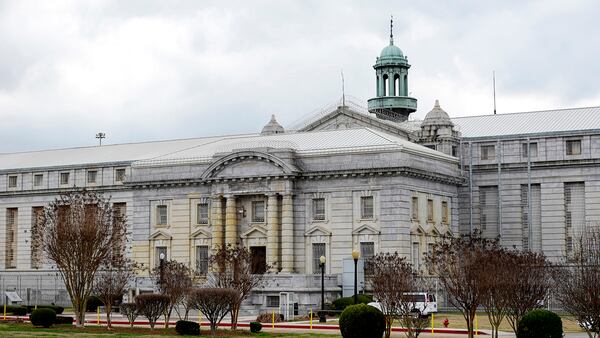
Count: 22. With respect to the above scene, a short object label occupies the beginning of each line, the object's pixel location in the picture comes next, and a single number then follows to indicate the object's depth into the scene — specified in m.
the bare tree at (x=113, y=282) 59.66
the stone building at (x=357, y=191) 72.94
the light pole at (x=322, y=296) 61.55
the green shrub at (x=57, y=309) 70.13
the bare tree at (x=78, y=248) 57.34
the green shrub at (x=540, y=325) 42.91
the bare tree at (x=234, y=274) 58.32
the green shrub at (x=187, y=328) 51.03
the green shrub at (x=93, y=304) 77.25
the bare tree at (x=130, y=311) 56.50
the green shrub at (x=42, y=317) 55.81
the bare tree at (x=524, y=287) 47.28
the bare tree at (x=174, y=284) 58.10
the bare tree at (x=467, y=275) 44.84
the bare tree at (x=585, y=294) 41.66
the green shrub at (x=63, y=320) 58.59
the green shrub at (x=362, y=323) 43.31
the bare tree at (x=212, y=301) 51.47
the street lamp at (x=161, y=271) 63.88
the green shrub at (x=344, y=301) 65.22
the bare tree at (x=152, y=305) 55.62
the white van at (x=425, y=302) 60.37
